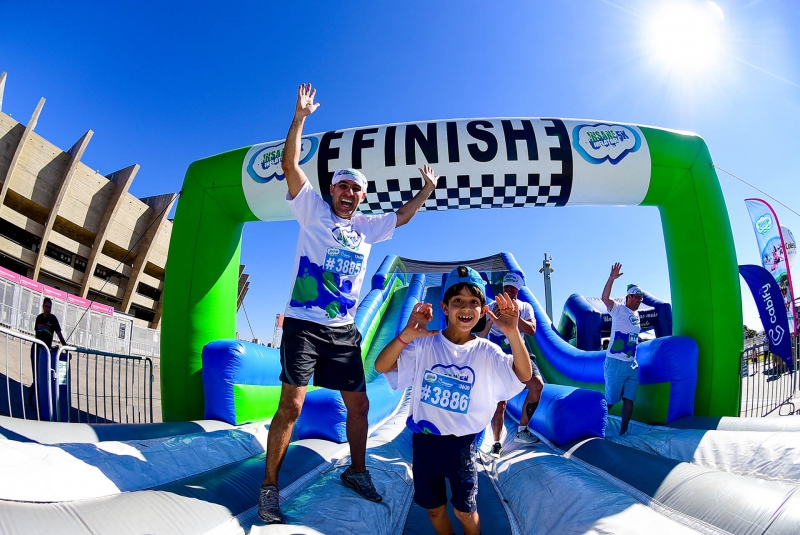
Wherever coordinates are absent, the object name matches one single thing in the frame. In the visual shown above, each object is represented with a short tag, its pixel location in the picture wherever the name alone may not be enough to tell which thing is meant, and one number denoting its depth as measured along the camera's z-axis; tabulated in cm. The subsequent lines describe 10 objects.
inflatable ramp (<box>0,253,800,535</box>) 141
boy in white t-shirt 165
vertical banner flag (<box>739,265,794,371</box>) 401
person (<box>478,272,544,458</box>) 322
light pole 1666
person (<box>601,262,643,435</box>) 385
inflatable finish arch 378
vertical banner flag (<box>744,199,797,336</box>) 546
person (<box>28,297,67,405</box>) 543
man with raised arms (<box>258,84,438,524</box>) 197
